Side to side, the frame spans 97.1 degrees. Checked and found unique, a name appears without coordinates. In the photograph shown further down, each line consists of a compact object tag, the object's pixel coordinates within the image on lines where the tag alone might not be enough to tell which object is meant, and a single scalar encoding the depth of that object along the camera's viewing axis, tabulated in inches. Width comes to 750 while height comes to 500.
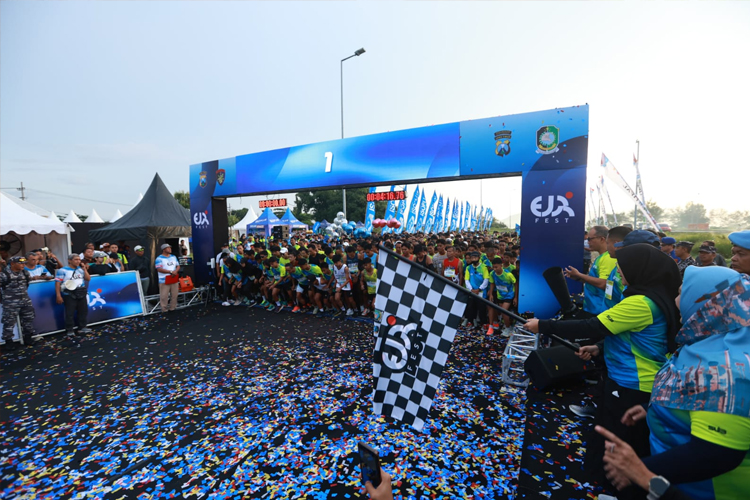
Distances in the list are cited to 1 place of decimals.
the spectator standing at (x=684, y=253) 265.7
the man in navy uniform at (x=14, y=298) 259.8
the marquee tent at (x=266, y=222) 997.2
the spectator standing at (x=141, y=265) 396.2
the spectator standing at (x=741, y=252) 83.2
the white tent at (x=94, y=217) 1130.0
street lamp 724.7
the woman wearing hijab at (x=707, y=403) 48.1
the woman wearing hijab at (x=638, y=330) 84.1
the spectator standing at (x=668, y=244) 287.0
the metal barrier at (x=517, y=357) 186.5
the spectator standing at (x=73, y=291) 295.6
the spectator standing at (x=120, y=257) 425.7
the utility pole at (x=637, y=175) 521.4
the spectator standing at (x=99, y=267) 338.0
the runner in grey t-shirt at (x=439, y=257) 350.0
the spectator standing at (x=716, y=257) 243.0
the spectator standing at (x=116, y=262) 386.0
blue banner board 296.0
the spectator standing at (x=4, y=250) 342.6
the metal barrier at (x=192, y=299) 406.3
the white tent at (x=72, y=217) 967.6
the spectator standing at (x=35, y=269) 297.0
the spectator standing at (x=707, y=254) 238.8
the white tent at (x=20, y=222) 413.9
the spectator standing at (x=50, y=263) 383.1
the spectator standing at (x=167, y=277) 374.0
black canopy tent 503.7
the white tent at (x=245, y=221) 1150.5
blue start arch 237.8
